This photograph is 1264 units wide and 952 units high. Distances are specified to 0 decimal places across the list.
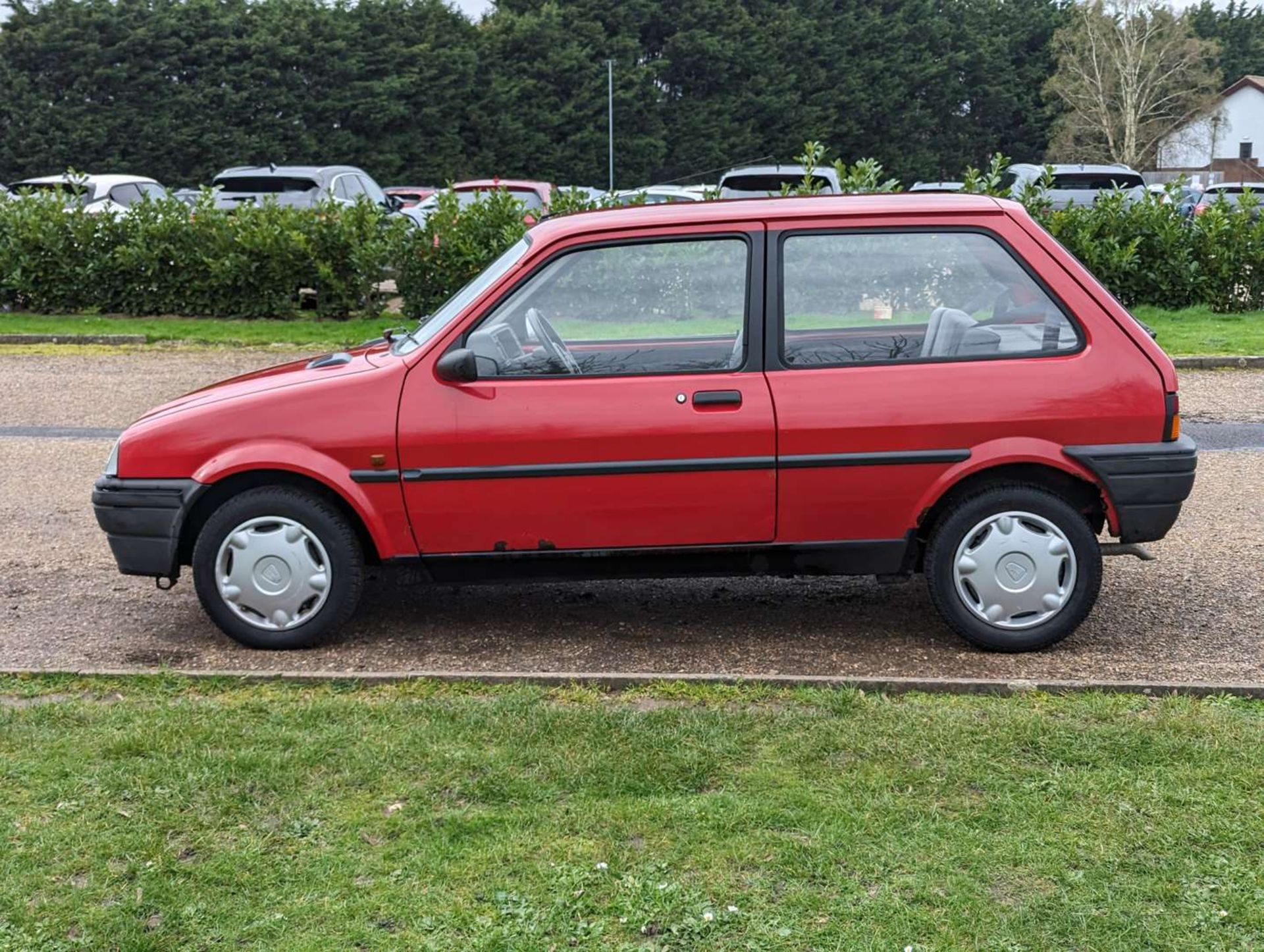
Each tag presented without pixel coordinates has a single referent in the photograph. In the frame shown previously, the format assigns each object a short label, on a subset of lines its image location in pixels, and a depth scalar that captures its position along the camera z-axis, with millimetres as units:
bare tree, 63531
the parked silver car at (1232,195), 16141
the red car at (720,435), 5297
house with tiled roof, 67125
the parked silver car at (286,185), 22109
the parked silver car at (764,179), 20250
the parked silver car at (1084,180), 22062
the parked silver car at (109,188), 21406
